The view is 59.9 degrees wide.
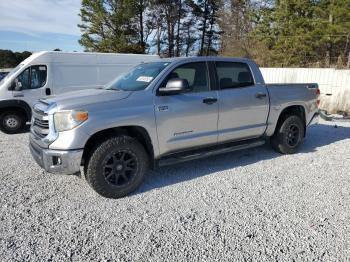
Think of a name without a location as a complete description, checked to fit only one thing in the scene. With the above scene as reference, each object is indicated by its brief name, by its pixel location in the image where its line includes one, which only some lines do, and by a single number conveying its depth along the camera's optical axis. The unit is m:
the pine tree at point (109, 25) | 27.58
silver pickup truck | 3.73
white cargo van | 8.59
